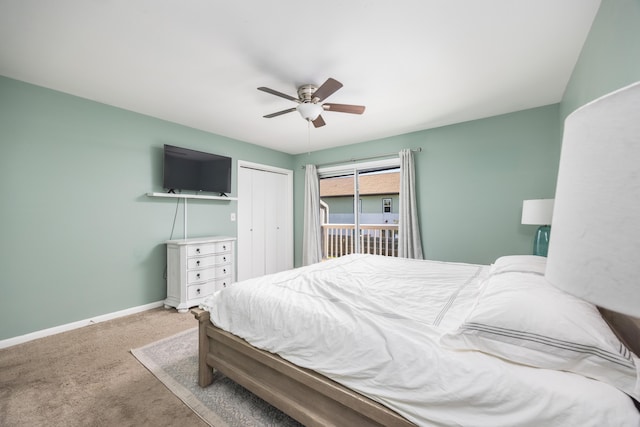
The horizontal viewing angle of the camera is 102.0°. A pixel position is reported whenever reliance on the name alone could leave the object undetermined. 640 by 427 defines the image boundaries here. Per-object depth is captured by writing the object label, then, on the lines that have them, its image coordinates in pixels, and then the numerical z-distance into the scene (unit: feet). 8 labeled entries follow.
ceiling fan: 8.09
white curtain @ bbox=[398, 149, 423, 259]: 12.51
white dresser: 10.67
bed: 2.70
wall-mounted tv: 11.11
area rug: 5.14
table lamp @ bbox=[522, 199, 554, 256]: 7.99
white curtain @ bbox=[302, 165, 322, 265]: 16.14
